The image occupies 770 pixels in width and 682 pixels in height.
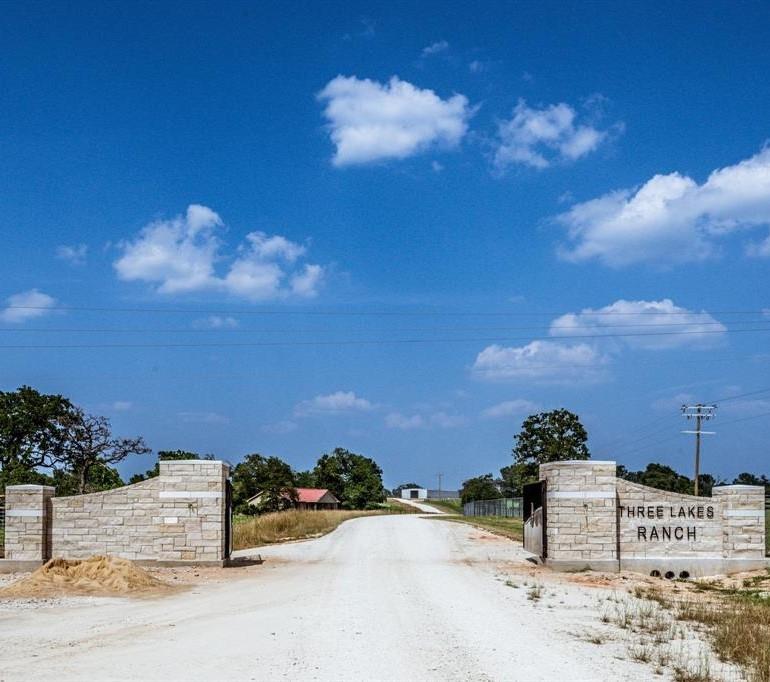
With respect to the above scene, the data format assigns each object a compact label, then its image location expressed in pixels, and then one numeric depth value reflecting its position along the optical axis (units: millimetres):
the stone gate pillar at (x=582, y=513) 22625
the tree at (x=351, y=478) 103812
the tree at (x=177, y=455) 69062
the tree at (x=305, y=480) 107375
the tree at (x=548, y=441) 65000
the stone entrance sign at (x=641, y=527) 22672
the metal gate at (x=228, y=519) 24141
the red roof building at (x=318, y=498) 92956
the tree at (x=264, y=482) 65750
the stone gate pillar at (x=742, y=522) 22922
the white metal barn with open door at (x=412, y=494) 196875
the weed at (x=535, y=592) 17266
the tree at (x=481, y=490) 113500
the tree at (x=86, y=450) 57250
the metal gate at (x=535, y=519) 23469
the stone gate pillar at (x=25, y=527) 22938
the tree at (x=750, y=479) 127038
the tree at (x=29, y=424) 64750
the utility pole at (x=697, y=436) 56872
